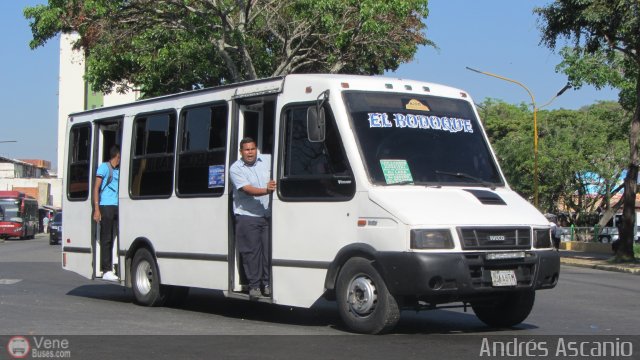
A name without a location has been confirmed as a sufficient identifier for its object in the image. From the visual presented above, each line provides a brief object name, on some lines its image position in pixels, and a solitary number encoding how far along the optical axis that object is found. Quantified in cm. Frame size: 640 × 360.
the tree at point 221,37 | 2164
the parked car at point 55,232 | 4497
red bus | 5341
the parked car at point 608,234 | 4684
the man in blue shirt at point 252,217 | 967
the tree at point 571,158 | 4878
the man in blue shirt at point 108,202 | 1227
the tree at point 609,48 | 2394
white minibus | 828
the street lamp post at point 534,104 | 3460
